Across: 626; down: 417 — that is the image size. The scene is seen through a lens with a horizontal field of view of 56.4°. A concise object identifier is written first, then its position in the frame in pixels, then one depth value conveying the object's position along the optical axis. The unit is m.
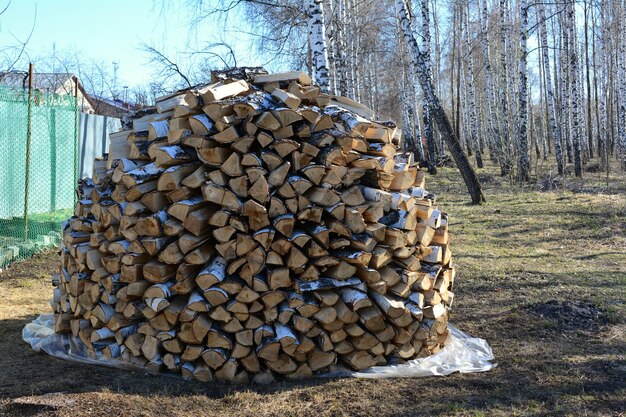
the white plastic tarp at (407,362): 4.11
